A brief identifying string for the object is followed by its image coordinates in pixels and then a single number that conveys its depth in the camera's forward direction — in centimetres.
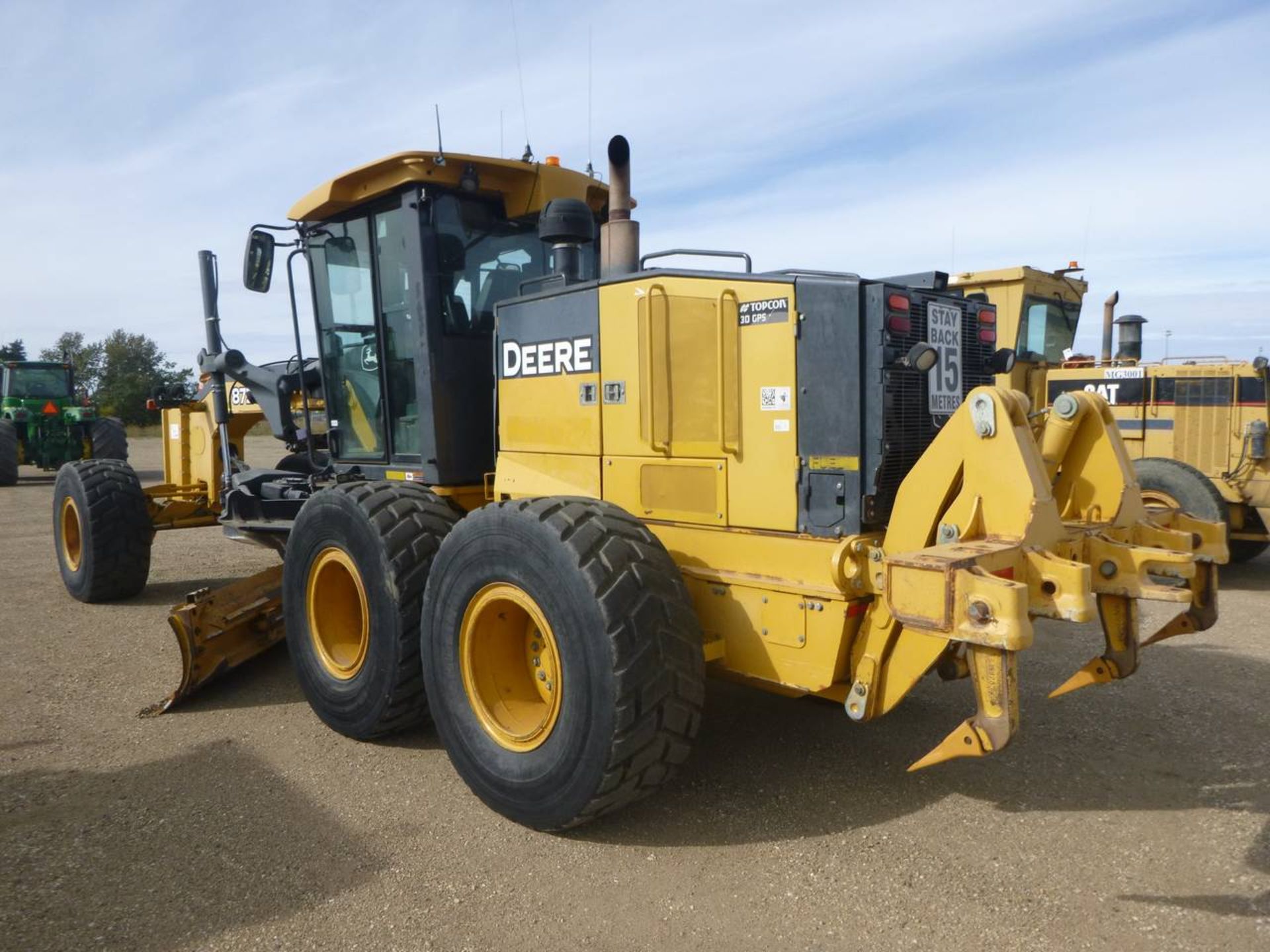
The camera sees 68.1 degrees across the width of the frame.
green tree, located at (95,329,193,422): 5416
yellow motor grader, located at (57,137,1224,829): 314
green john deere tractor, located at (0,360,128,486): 2005
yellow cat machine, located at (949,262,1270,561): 842
